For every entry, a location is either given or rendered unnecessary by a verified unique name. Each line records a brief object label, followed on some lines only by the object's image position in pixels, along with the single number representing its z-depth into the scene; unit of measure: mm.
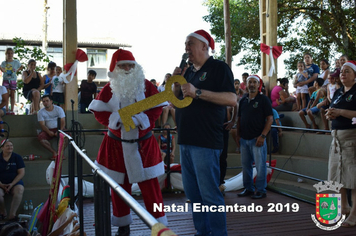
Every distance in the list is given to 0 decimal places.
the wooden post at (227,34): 11602
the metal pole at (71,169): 3687
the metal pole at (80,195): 2838
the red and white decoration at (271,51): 10469
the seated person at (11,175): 6820
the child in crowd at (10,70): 8578
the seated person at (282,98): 9758
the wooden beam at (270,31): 10602
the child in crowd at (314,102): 7830
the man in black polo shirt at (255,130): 5148
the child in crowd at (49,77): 9070
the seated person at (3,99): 7812
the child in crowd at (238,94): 9009
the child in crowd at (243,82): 10085
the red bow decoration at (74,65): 8867
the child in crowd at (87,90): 9656
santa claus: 3445
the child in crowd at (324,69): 8328
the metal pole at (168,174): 5953
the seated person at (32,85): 8570
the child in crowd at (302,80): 8755
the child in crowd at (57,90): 9047
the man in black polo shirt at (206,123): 2736
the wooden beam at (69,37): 8922
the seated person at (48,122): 8039
